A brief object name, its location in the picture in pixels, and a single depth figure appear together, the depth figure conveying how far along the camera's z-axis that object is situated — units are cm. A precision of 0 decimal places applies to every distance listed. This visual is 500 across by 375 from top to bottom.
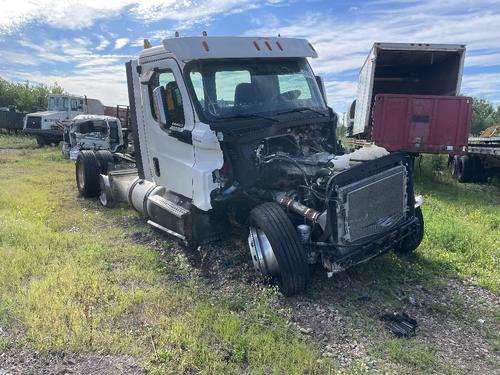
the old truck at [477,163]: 1171
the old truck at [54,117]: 2312
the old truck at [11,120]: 3145
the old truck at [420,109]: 1146
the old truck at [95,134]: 1605
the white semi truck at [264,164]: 447
